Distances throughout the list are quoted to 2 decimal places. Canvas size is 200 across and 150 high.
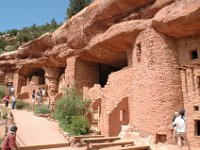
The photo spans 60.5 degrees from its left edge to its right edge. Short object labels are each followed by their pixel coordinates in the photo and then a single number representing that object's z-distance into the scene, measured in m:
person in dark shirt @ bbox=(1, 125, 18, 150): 4.09
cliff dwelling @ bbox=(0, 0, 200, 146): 6.47
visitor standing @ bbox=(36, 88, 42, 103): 12.42
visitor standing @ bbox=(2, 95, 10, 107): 11.06
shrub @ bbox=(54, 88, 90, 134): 8.43
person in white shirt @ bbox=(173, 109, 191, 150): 5.21
